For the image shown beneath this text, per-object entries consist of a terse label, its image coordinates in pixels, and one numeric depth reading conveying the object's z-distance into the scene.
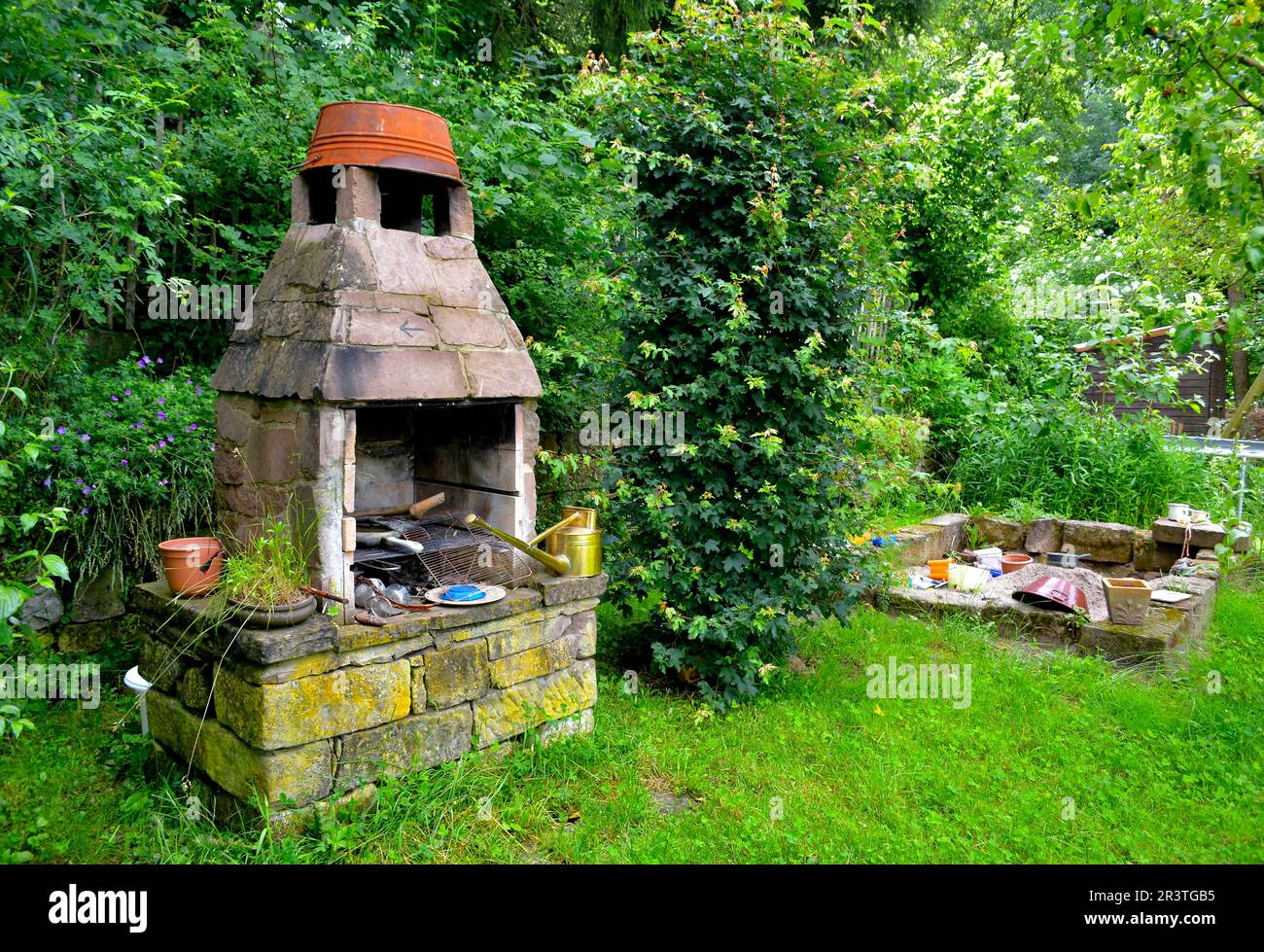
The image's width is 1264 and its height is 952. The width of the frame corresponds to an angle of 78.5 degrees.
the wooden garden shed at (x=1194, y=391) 13.01
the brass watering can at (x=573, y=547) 4.08
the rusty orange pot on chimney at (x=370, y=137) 3.49
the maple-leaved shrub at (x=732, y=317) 4.35
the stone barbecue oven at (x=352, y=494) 3.07
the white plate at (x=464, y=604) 3.65
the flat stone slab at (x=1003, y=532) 7.69
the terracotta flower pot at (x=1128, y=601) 5.05
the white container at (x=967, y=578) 6.34
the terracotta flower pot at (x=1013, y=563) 6.95
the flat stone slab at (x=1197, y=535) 6.65
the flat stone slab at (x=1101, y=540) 7.19
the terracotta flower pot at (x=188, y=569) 3.41
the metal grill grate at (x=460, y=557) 3.97
